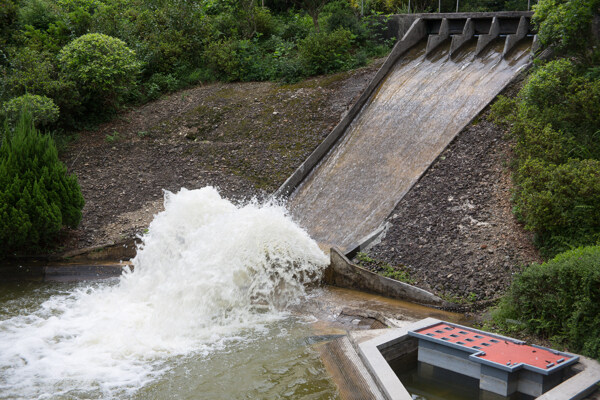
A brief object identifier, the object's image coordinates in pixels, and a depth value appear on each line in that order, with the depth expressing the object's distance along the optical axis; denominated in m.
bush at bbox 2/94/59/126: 11.80
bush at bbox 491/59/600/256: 7.17
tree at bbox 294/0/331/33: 16.44
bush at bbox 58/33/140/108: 13.40
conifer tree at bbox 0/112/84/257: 8.98
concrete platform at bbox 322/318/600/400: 4.71
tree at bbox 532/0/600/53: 9.62
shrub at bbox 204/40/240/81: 15.16
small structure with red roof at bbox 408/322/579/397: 4.98
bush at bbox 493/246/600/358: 5.26
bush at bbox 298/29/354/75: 14.42
